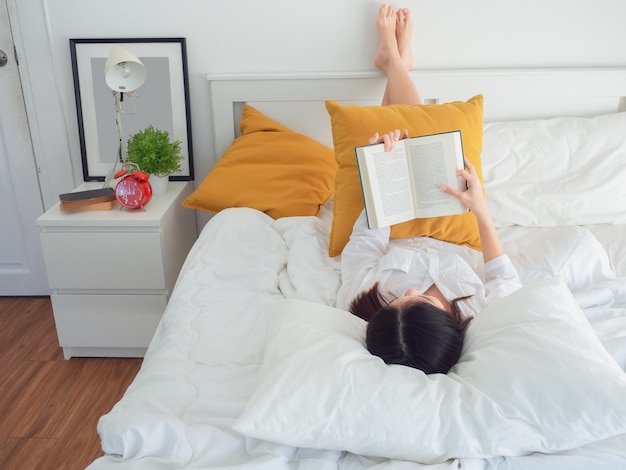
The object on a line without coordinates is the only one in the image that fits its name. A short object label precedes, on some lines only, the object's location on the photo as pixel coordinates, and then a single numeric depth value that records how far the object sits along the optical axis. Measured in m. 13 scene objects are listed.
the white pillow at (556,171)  1.92
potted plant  2.01
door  2.18
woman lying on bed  1.09
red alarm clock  1.95
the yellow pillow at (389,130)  1.69
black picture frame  2.13
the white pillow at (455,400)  0.90
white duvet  0.96
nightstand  1.93
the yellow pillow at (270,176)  2.00
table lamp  1.89
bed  0.92
